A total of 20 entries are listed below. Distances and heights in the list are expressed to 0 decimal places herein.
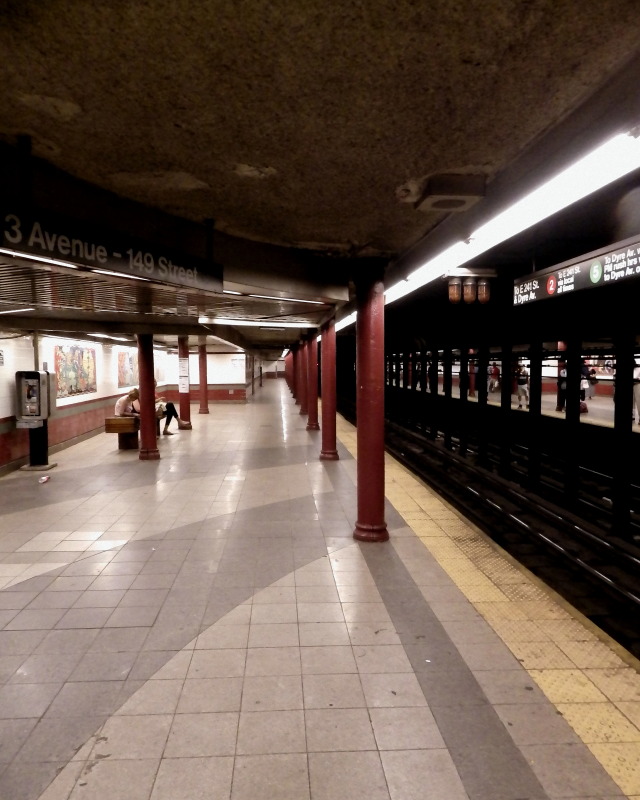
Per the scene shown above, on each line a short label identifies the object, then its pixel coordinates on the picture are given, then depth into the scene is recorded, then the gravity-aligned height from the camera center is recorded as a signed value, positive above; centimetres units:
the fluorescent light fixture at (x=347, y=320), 945 +94
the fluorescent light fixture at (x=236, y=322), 856 +85
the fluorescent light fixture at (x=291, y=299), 524 +76
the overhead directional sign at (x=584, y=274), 356 +72
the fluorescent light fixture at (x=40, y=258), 228 +53
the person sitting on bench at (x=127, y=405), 1099 -67
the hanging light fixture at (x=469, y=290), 637 +94
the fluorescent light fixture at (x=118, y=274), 274 +53
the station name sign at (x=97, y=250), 228 +62
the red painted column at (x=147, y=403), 1001 -59
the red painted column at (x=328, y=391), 989 -41
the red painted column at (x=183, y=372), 1354 +0
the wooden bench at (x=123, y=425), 1065 -107
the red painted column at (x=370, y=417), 530 -49
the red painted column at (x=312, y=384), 1409 -41
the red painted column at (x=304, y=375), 1778 -17
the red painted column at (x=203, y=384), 1816 -43
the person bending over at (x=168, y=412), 1309 -104
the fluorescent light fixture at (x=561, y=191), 211 +85
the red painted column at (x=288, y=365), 3555 +38
